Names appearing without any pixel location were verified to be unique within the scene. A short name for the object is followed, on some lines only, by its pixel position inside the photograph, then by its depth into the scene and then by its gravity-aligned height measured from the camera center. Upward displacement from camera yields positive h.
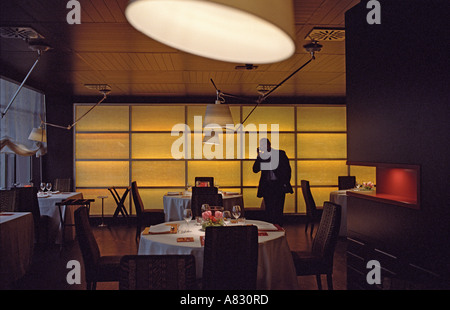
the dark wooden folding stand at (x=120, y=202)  7.56 -0.85
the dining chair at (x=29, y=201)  5.38 -0.59
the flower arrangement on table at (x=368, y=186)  6.60 -0.46
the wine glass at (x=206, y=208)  3.56 -0.46
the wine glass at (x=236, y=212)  3.43 -0.48
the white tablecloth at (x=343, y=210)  6.39 -0.87
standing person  5.90 -0.35
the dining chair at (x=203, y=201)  4.57 -0.51
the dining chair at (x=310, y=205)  6.38 -0.79
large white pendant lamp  0.78 +0.29
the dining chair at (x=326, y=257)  3.32 -0.89
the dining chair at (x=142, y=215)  5.90 -0.92
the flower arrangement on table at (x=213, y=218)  3.24 -0.51
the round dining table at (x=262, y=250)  2.86 -0.73
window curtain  5.72 +0.77
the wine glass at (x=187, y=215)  3.38 -0.50
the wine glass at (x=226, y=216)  3.33 -0.51
